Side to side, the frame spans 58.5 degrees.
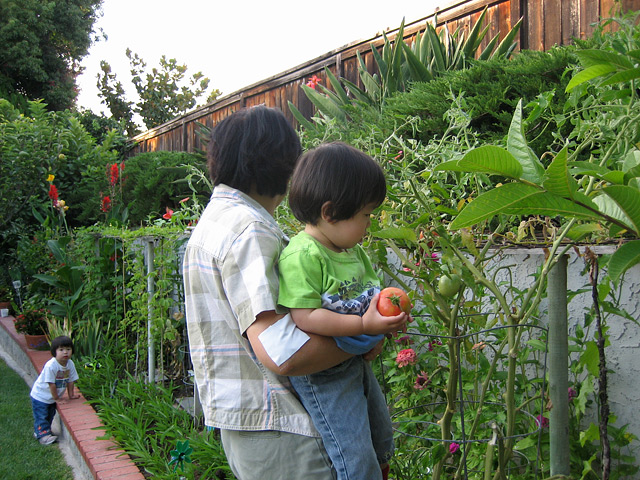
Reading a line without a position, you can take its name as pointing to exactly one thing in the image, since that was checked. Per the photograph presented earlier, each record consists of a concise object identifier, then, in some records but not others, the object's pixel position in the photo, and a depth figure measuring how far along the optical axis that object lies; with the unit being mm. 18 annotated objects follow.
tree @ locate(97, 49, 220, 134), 18938
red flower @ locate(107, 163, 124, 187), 6680
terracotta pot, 5992
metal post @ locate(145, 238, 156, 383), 4152
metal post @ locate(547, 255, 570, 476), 1333
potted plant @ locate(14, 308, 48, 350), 6145
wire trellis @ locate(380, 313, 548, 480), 1966
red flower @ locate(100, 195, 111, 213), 6656
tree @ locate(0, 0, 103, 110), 15797
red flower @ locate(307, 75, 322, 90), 5666
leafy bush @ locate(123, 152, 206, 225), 7223
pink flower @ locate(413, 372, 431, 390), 2283
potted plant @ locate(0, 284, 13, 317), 8104
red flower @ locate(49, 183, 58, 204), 6949
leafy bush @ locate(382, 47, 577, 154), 2863
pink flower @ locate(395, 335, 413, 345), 2382
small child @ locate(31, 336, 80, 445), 4254
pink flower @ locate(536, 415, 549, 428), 1862
